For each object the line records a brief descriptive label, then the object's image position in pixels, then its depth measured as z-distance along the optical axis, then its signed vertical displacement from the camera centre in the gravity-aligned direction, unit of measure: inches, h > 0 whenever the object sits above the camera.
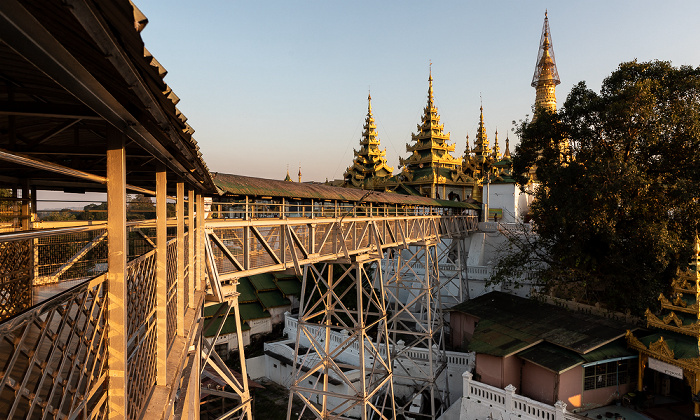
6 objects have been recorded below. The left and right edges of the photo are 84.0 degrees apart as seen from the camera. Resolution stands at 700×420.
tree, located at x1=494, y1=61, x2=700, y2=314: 513.3 +17.8
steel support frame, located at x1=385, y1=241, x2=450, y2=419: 559.5 -270.5
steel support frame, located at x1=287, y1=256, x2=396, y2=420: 393.7 -224.8
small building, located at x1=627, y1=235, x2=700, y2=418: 432.8 -171.3
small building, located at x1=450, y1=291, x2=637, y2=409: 463.5 -194.8
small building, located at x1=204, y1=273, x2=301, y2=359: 858.1 -267.3
